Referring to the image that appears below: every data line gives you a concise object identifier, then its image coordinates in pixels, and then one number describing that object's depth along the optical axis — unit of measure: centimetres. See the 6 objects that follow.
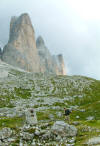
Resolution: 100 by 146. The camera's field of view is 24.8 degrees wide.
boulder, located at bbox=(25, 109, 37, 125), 3404
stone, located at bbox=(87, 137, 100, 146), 1751
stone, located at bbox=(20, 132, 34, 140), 2175
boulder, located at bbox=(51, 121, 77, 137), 2187
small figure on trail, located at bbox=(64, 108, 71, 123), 3316
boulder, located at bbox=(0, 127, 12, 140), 2228
